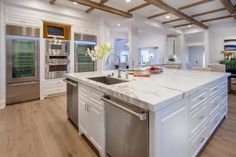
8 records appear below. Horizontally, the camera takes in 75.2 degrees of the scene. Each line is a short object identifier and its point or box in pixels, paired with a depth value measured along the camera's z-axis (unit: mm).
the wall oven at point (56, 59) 4512
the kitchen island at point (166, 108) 1127
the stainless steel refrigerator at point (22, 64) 3877
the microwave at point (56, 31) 4494
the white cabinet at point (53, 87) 4555
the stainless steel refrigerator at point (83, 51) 5131
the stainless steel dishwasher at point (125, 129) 1156
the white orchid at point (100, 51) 2796
